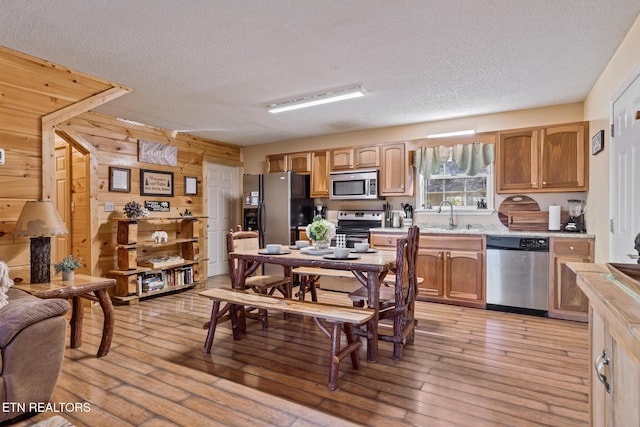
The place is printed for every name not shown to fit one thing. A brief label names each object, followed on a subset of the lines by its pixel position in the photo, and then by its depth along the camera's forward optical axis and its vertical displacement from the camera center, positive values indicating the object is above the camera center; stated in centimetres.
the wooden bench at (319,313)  228 -72
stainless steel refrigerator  542 +10
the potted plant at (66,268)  280 -45
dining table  261 -41
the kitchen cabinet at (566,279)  354 -71
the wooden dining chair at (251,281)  319 -71
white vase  327 -31
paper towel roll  400 -7
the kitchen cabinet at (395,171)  486 +58
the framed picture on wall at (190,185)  552 +43
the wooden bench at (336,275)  301 -73
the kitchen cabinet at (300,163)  566 +81
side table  253 -61
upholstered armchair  186 -78
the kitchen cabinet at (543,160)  382 +60
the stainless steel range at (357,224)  507 -19
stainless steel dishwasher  374 -69
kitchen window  454 +40
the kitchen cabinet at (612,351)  73 -38
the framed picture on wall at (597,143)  315 +66
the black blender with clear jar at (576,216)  390 -6
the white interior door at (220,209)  614 +5
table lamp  264 -14
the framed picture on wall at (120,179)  452 +43
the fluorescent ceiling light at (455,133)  454 +105
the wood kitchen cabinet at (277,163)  589 +84
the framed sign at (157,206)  495 +8
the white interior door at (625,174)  224 +27
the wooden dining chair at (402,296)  270 -73
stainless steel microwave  505 +40
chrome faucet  462 +2
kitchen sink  420 -22
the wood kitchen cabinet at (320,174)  549 +60
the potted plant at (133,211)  444 +1
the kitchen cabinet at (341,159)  527 +82
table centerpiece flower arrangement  318 -19
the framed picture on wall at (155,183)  492 +42
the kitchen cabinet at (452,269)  405 -70
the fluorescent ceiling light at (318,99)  353 +122
